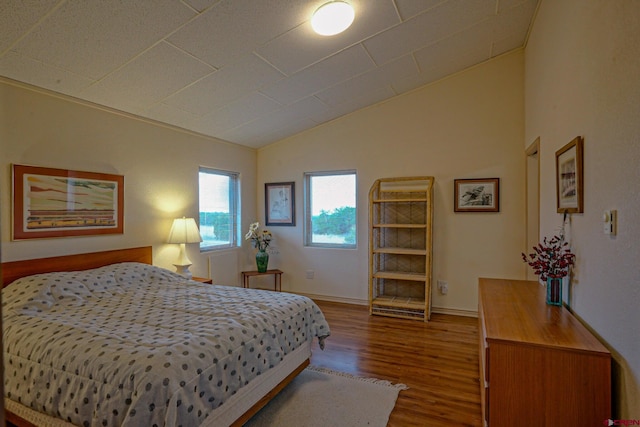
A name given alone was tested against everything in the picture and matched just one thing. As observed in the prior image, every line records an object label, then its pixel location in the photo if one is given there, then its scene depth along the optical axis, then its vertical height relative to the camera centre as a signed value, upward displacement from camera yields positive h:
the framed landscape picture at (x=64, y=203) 2.65 +0.10
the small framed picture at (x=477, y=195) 3.94 +0.23
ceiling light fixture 2.41 +1.39
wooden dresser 1.56 -0.75
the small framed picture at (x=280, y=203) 5.06 +0.17
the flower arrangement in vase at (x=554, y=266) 2.14 -0.32
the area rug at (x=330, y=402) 2.19 -1.27
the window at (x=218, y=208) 4.47 +0.08
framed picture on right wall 1.98 +0.23
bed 1.59 -0.71
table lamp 3.71 -0.24
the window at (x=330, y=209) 4.76 +0.08
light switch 1.56 -0.03
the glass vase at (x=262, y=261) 4.80 -0.64
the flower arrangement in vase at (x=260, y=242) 4.81 -0.39
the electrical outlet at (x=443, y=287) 4.19 -0.86
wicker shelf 4.04 -0.40
